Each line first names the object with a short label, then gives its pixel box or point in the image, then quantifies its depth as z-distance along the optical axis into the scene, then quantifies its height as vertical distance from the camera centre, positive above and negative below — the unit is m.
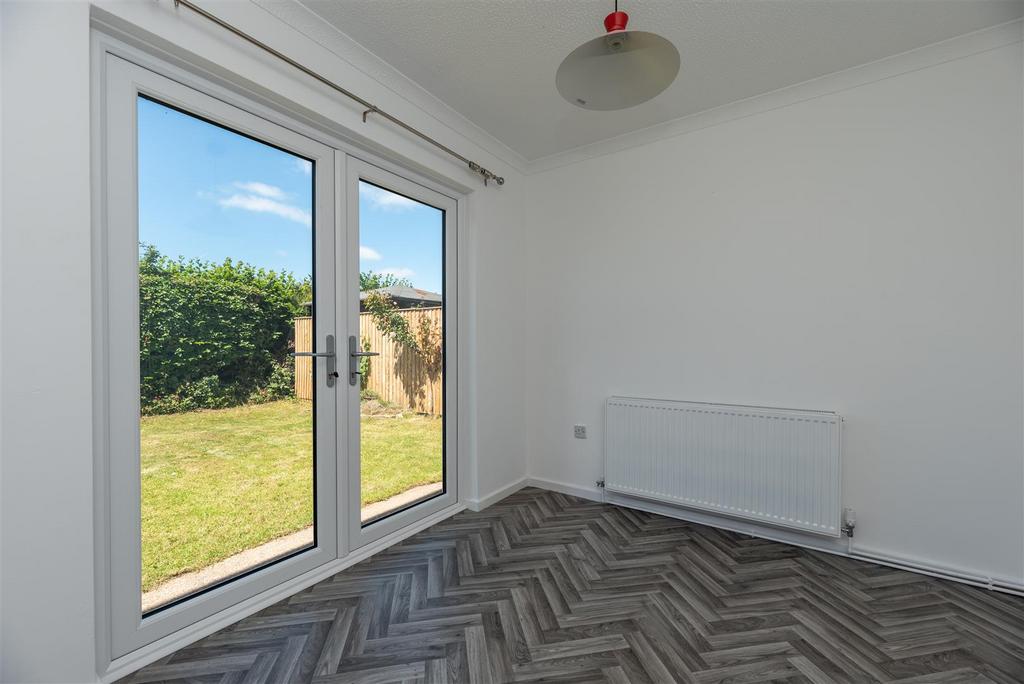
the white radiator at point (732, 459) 2.47 -0.74
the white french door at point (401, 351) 2.46 -0.05
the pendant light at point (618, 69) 1.27 +0.85
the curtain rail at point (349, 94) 1.67 +1.23
